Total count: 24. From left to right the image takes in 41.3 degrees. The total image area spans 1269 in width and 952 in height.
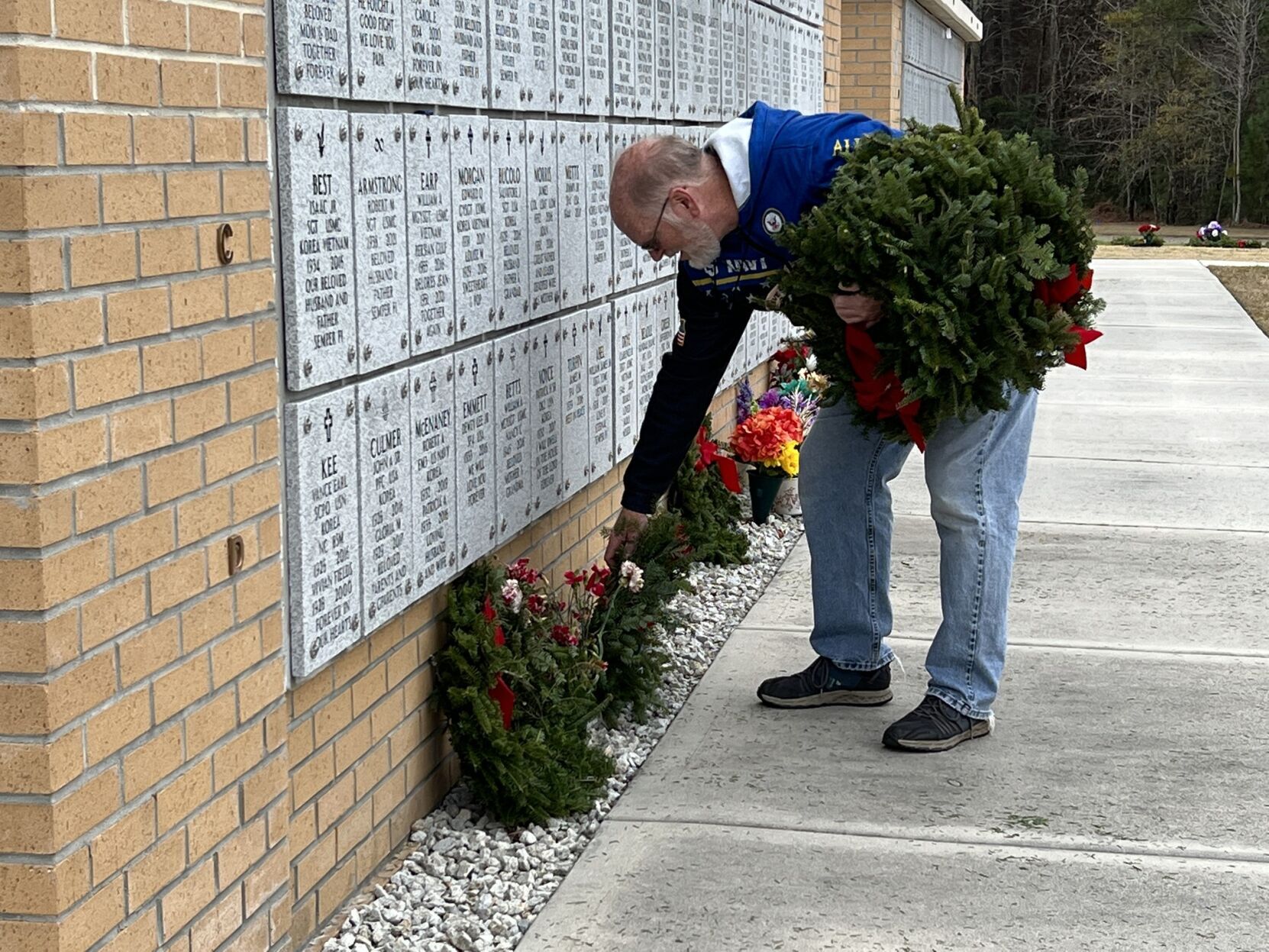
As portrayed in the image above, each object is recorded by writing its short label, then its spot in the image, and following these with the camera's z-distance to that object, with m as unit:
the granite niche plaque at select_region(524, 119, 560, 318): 4.41
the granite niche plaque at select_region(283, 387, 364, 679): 3.06
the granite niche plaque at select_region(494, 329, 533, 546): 4.21
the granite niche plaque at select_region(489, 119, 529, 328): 4.11
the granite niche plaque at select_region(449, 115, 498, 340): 3.83
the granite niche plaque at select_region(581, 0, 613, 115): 4.89
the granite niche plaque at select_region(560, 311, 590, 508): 4.81
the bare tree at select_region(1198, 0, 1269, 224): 47.94
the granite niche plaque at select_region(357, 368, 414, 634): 3.36
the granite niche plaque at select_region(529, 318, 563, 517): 4.52
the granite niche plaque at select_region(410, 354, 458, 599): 3.64
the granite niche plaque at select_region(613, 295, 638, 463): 5.42
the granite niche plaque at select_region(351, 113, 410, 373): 3.29
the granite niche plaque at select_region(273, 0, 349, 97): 2.94
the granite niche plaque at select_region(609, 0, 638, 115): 5.21
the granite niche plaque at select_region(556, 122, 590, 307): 4.69
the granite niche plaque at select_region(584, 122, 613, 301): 4.99
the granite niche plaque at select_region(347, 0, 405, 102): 3.24
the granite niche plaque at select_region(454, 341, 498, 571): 3.92
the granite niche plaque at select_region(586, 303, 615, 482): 5.10
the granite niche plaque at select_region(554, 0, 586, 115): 4.61
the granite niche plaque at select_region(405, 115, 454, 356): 3.56
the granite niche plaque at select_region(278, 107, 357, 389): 2.97
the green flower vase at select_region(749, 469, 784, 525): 6.92
